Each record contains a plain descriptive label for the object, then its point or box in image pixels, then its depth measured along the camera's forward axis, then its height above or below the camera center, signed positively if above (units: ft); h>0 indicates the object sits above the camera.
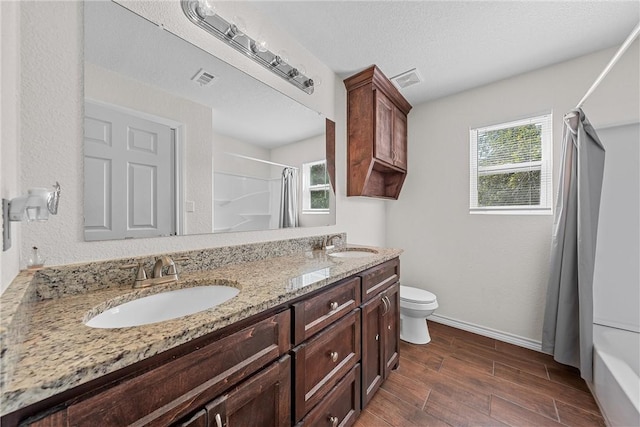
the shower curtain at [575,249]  5.29 -0.85
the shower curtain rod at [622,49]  3.48 +2.56
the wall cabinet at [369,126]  6.84 +2.60
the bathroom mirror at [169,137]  3.10 +1.24
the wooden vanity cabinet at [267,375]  1.69 -1.60
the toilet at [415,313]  6.76 -2.89
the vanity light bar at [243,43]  3.84 +3.18
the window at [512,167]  6.84 +1.39
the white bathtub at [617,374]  3.67 -2.90
